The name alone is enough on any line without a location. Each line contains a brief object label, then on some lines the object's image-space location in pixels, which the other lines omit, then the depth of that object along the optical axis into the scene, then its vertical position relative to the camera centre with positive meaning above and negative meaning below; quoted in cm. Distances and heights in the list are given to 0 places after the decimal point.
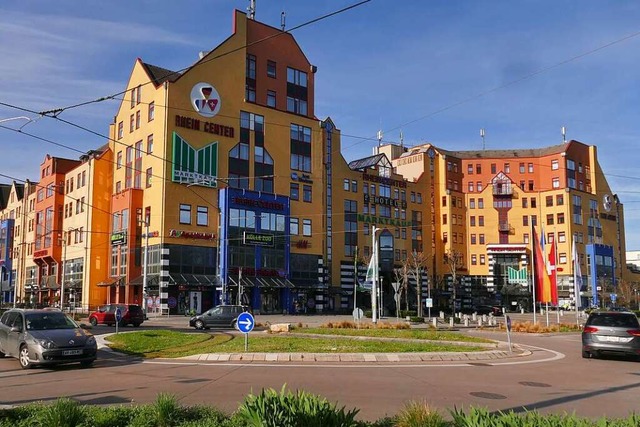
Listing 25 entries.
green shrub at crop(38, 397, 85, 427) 663 -161
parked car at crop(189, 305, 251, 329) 3450 -237
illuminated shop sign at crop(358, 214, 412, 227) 7575 +789
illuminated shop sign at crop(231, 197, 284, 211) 5950 +808
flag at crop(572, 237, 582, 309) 4348 +37
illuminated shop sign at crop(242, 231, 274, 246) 5936 +422
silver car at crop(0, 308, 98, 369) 1468 -159
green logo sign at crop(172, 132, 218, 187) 5612 +1157
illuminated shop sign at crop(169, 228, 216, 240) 5475 +434
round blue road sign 1739 -135
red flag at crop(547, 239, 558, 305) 3438 +54
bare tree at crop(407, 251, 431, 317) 7275 +232
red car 3584 -233
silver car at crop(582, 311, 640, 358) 1767 -179
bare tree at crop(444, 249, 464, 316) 8122 +291
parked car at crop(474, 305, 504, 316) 6949 -399
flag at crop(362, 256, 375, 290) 3505 +44
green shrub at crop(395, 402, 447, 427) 654 -163
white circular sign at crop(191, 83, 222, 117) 5825 +1847
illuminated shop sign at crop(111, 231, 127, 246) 5859 +427
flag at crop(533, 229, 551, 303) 3308 +9
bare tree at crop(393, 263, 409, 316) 6284 +49
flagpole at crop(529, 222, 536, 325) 3342 +136
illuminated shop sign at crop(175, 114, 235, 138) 5691 +1562
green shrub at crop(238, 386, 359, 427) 554 -132
